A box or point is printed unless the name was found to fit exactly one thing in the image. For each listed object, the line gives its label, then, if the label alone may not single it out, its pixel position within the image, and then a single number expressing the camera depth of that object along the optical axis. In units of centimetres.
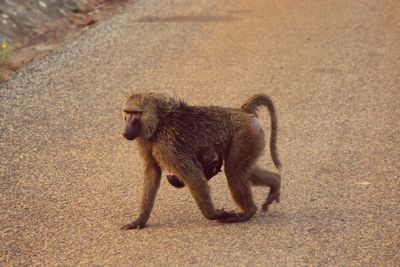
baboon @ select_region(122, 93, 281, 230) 1270
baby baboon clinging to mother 1296
